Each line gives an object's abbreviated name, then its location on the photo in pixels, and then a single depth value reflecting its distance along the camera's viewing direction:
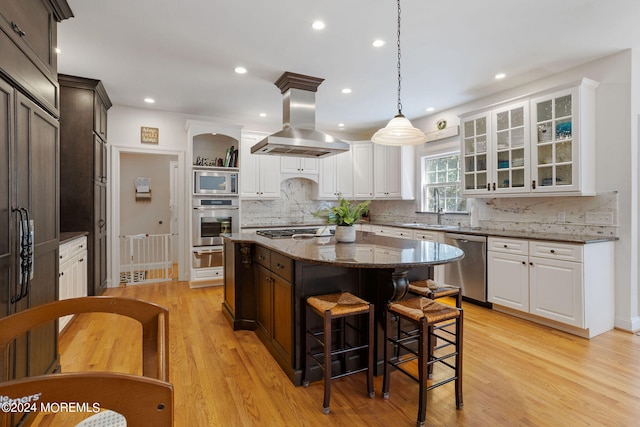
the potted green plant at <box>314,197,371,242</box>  2.88
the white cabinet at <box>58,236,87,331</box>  2.95
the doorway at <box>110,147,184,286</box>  6.16
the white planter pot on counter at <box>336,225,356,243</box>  2.91
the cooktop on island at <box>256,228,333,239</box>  3.46
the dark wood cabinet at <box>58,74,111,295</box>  3.91
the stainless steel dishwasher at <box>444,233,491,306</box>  3.93
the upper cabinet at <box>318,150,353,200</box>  6.24
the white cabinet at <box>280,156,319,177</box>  5.85
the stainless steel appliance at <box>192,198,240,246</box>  4.94
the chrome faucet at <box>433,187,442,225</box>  5.21
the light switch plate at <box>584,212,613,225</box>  3.36
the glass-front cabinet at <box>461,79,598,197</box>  3.36
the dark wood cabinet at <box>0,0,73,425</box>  1.64
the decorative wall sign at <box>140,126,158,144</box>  5.11
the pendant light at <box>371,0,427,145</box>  2.69
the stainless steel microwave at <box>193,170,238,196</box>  4.94
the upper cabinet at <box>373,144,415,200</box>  5.71
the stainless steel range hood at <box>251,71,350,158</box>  3.69
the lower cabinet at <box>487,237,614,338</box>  3.09
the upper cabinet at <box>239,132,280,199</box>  5.47
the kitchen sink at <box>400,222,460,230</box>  4.57
